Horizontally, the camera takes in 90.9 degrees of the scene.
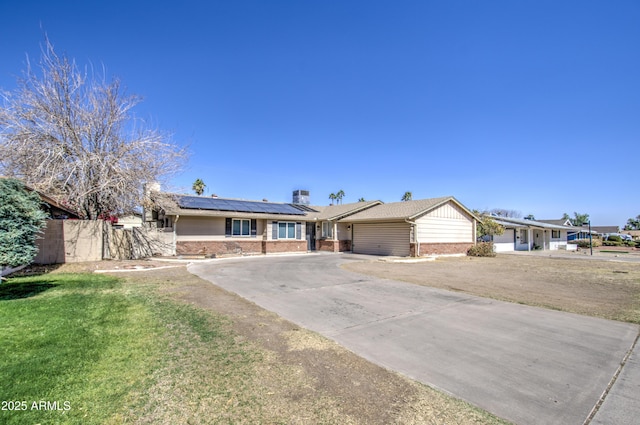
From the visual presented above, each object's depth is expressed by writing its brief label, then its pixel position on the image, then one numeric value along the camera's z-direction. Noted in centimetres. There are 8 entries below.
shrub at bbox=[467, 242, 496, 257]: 2438
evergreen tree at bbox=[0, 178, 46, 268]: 808
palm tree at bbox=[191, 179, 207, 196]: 4228
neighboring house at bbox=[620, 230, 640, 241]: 6928
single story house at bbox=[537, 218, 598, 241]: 4779
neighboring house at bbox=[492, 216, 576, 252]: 3262
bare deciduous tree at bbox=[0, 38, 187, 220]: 1399
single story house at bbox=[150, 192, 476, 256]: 2014
